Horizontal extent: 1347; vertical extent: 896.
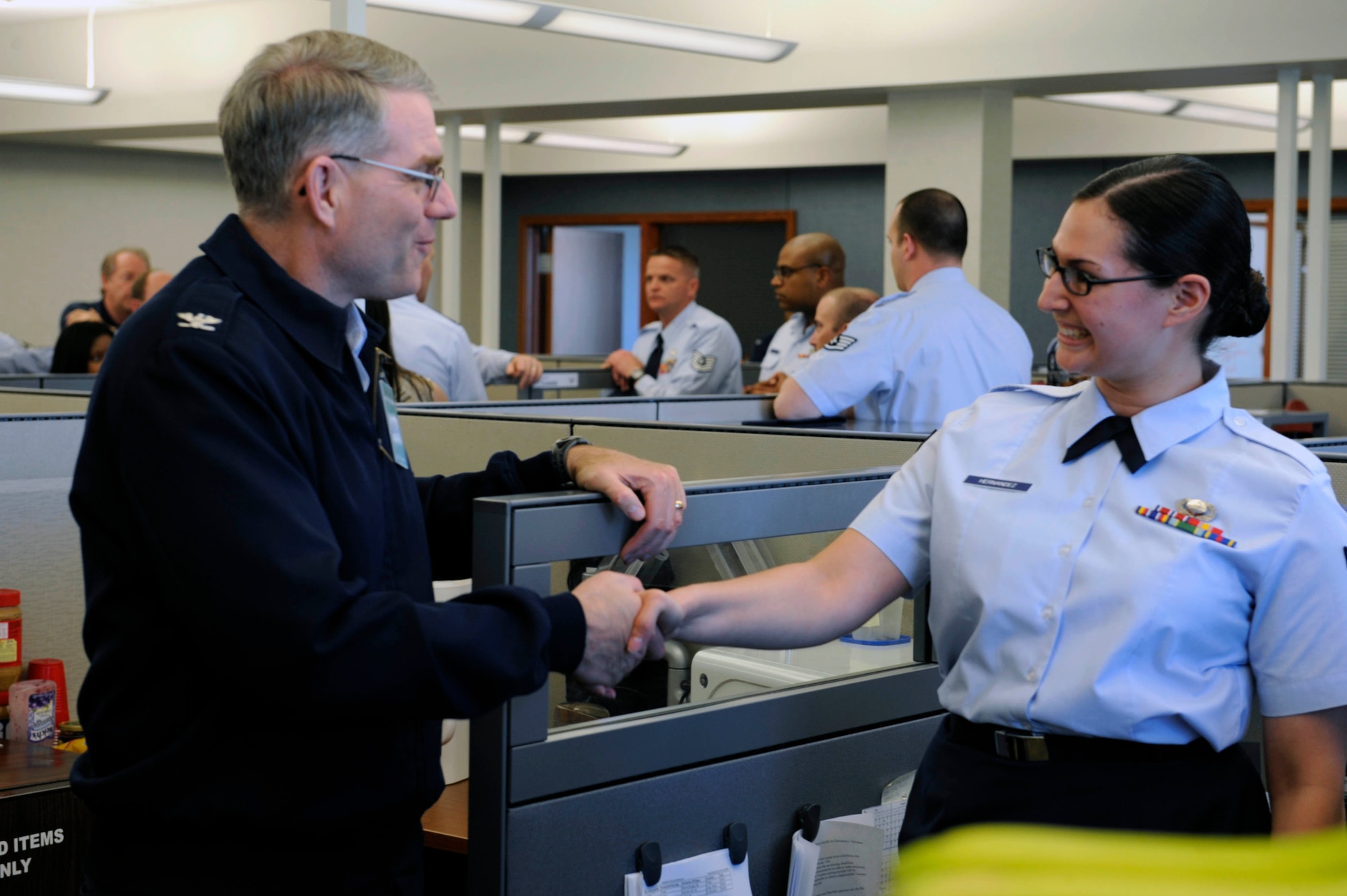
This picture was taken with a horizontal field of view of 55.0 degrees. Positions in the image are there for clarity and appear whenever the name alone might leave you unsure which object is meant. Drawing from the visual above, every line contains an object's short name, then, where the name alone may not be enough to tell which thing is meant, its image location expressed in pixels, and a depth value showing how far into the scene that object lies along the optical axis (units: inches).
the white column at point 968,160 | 268.5
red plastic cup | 83.5
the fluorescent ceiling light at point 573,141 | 362.9
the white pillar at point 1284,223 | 261.4
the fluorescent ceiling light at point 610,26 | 218.2
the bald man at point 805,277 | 202.1
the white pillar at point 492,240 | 342.6
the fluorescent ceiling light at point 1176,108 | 291.9
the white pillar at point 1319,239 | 263.3
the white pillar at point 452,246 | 336.5
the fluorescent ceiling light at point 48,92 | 304.0
